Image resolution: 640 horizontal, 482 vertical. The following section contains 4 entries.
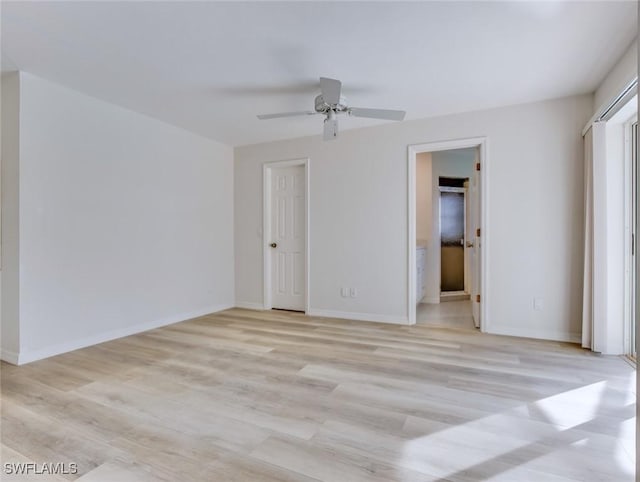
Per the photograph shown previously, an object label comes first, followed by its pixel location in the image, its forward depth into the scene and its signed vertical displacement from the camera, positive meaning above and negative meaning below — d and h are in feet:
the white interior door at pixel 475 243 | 12.51 -0.16
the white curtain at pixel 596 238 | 9.72 +0.03
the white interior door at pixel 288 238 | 15.66 +0.07
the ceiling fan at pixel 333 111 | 8.62 +3.93
